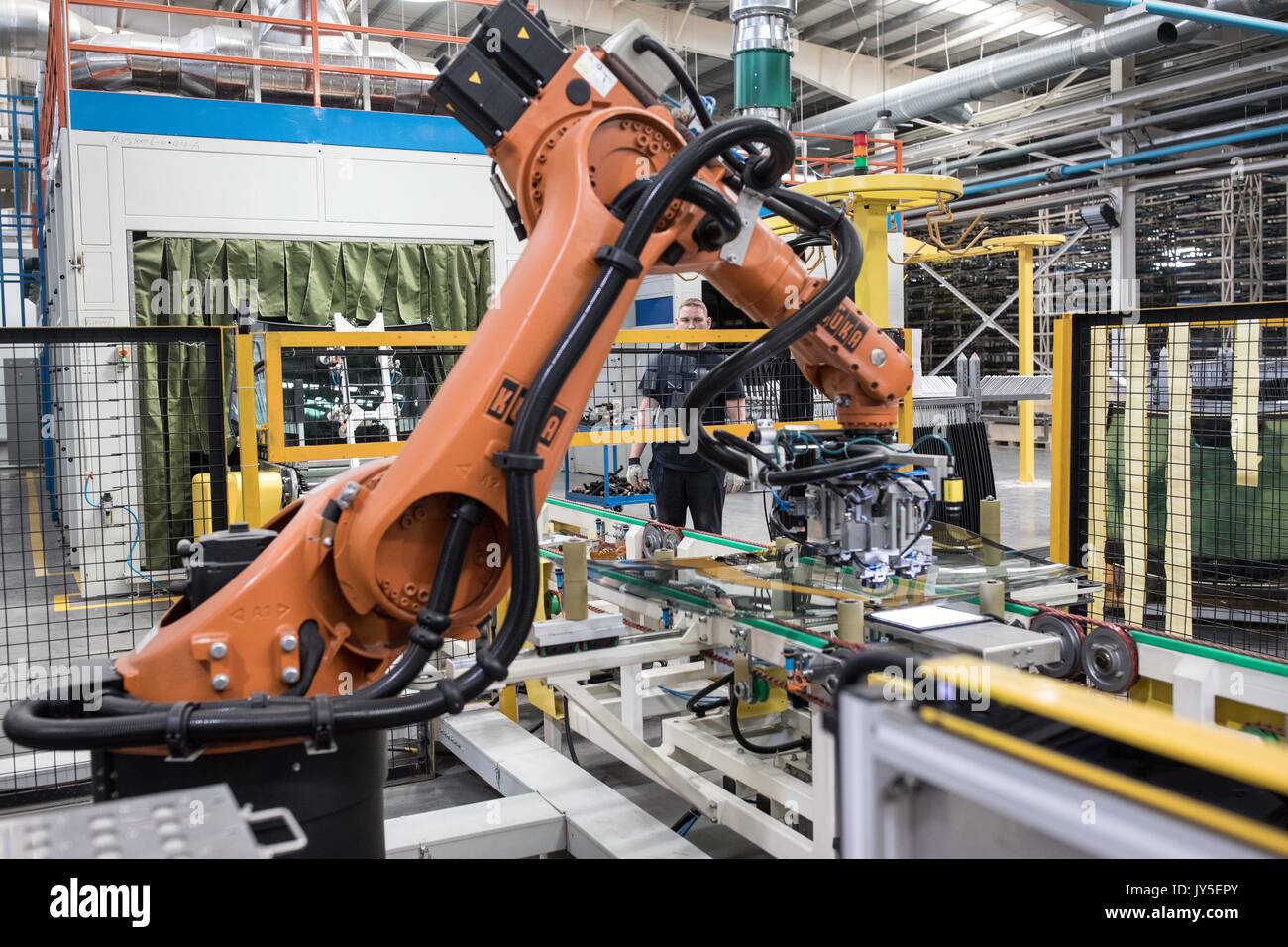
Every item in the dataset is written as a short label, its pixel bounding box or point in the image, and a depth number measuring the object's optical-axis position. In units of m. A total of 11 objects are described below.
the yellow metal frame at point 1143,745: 0.74
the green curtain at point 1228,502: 5.37
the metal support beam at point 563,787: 2.94
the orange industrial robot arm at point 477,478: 2.17
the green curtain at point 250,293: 7.07
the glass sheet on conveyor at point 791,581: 2.93
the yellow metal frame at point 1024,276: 10.67
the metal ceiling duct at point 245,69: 7.34
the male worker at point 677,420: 5.30
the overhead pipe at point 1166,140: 10.55
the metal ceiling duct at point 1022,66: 8.79
